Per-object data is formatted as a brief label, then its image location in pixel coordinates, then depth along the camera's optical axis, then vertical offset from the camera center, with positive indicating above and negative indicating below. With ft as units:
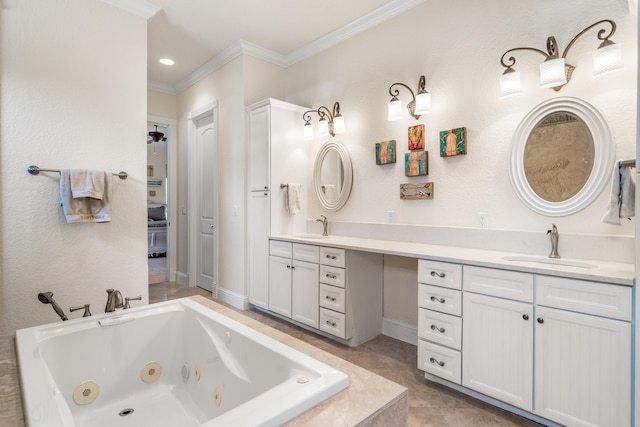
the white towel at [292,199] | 11.41 +0.23
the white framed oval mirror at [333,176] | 10.67 +0.99
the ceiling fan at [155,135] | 21.63 +4.57
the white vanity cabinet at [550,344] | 4.85 -2.21
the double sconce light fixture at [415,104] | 8.36 +2.61
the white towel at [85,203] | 7.75 +0.06
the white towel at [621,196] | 5.49 +0.16
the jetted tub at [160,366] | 4.36 -2.48
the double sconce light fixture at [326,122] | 10.62 +2.71
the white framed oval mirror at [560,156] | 6.28 +0.97
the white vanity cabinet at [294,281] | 9.58 -2.24
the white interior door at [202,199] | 14.33 +0.29
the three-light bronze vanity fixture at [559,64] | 5.75 +2.57
